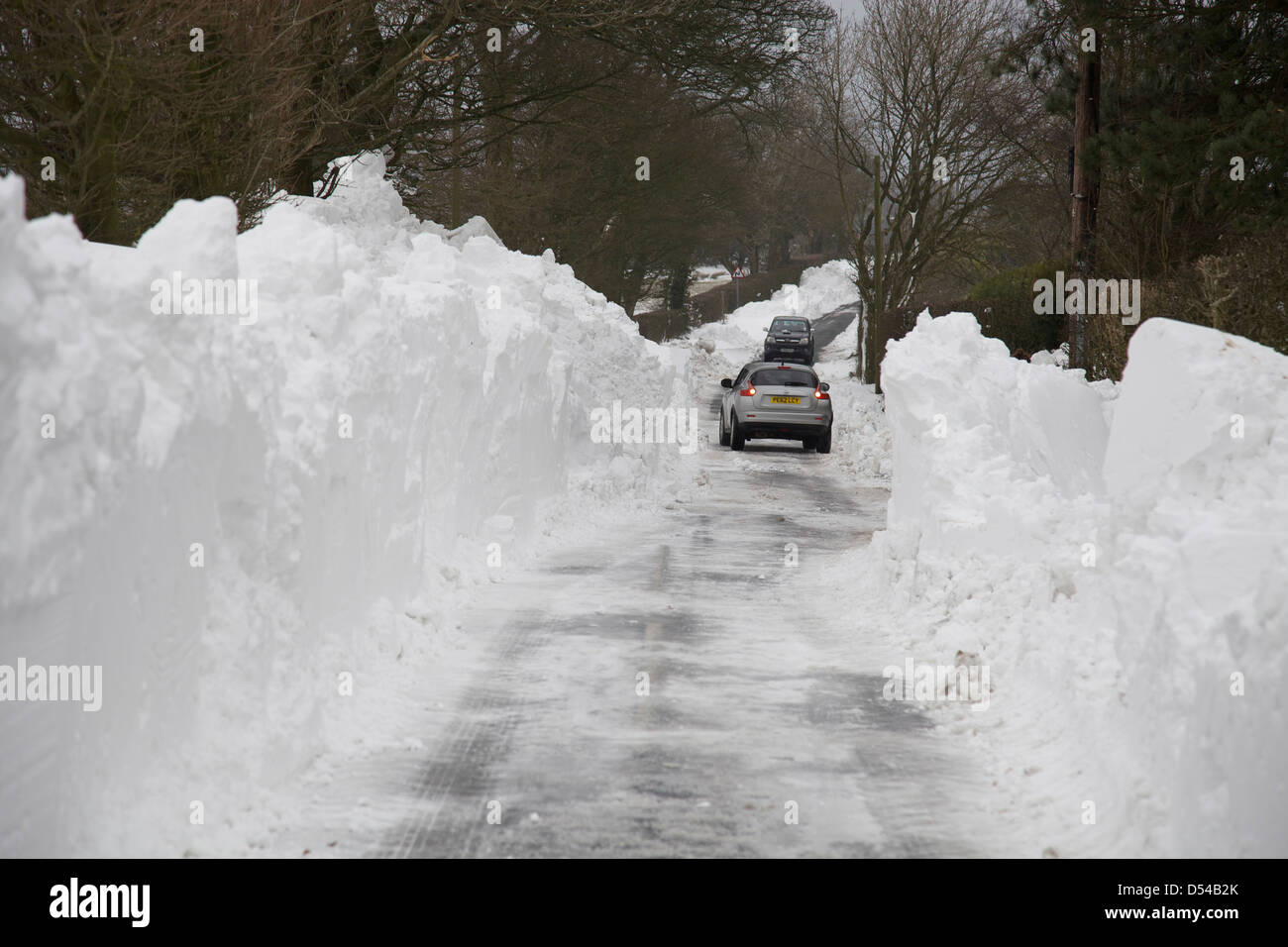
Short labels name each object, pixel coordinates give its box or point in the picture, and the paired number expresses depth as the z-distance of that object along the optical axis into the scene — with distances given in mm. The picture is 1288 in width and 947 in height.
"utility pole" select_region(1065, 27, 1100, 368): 22075
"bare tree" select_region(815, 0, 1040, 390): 39875
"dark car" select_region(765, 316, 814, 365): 51625
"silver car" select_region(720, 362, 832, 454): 26031
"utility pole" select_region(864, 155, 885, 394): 39750
